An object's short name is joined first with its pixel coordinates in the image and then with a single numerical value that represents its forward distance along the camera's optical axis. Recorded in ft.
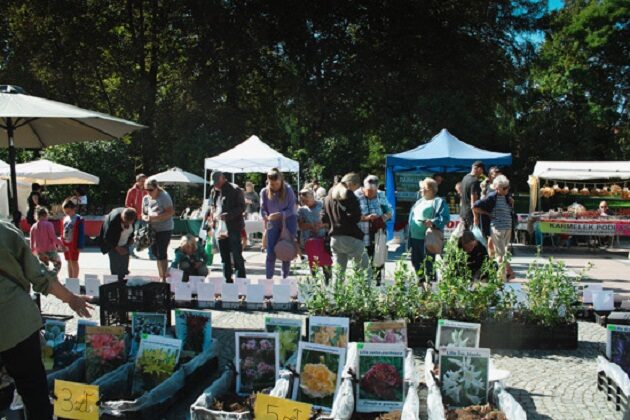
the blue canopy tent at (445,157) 45.01
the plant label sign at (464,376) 14.34
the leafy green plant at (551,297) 20.20
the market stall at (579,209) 51.37
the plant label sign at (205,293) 25.79
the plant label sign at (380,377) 14.19
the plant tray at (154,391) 13.47
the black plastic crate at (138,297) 19.62
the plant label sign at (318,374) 14.56
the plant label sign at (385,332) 16.78
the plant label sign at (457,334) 16.31
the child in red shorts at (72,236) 31.27
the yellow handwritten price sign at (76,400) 13.17
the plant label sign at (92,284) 25.80
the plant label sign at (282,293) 25.27
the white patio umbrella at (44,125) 17.88
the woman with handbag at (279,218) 28.30
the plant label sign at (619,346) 16.28
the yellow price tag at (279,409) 12.05
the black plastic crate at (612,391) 14.56
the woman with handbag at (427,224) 27.78
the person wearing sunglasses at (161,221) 29.27
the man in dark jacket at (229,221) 28.40
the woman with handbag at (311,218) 29.95
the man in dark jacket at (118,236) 26.91
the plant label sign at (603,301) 23.44
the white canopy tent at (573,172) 59.52
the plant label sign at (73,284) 26.08
